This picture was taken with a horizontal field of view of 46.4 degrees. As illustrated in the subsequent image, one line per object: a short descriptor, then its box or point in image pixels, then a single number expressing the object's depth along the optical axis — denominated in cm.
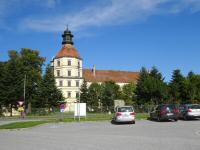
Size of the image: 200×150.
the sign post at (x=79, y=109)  2479
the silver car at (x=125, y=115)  1982
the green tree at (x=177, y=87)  5220
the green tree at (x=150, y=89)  4919
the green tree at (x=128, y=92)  6300
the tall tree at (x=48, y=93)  4594
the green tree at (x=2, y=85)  4171
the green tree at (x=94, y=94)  5442
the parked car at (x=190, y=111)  2183
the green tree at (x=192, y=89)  4991
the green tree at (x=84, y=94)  5579
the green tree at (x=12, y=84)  4189
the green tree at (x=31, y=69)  4476
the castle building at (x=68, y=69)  7021
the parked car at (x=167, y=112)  2098
